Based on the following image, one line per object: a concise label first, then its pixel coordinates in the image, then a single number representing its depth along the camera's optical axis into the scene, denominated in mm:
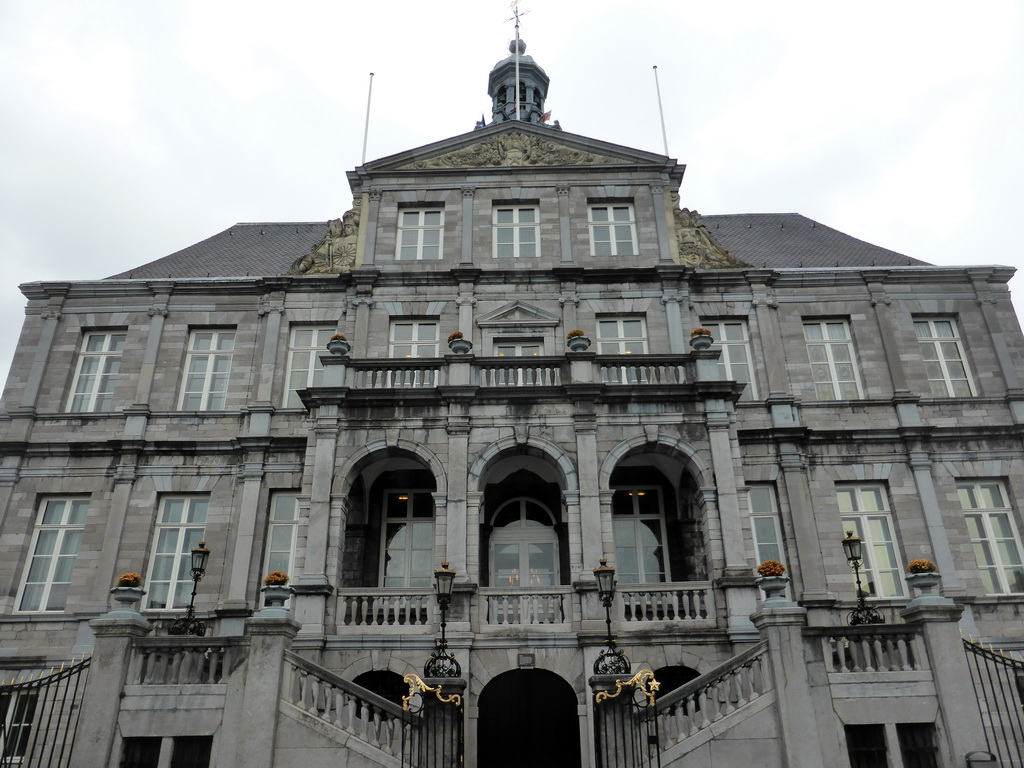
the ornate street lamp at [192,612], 15680
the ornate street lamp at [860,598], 15562
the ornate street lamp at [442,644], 12422
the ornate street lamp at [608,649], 12453
